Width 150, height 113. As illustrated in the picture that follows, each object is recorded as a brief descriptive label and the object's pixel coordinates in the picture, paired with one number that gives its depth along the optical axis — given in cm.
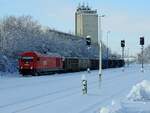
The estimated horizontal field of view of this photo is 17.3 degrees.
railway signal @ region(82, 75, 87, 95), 2724
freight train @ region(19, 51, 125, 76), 6284
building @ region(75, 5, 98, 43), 17252
